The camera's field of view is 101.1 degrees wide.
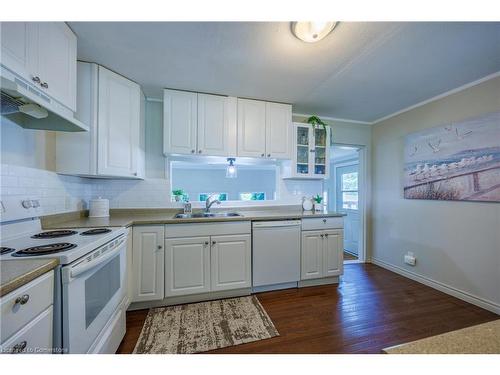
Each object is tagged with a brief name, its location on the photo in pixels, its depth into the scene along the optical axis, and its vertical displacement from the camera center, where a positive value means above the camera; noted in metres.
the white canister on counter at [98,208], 2.14 -0.20
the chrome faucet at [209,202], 2.60 -0.16
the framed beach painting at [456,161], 2.00 +0.33
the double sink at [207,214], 2.33 -0.30
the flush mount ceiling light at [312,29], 1.40 +1.13
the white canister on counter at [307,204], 2.97 -0.20
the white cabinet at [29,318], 0.67 -0.48
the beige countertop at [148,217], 1.72 -0.29
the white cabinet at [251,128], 2.55 +0.78
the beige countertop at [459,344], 0.48 -0.37
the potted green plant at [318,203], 3.00 -0.19
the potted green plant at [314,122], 2.91 +0.98
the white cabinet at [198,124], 2.32 +0.77
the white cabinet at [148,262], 1.95 -0.70
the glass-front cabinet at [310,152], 2.84 +0.54
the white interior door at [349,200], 4.14 -0.21
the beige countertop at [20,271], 0.69 -0.31
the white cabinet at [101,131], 1.82 +0.56
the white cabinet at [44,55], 1.07 +0.81
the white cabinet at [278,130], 2.67 +0.79
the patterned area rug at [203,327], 1.52 -1.15
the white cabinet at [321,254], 2.48 -0.78
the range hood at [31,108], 1.01 +0.49
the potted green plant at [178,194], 2.61 -0.06
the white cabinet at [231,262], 2.16 -0.77
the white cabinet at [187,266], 2.04 -0.77
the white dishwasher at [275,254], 2.30 -0.73
